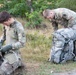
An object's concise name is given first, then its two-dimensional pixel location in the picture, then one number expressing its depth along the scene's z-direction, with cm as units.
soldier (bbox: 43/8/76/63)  847
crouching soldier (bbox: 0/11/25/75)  672
